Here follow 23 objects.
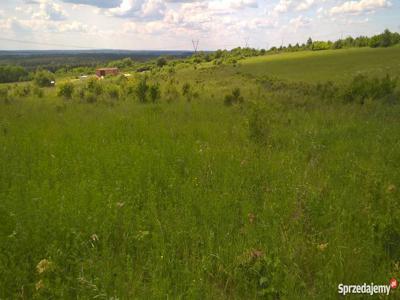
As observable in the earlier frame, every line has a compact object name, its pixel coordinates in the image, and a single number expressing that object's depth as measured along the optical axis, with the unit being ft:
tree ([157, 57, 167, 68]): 321.52
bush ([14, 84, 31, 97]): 93.56
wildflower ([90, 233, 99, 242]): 11.71
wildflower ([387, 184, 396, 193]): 15.21
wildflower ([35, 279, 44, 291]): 9.37
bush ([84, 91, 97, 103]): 59.72
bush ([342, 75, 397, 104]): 48.37
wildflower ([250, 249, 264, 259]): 10.95
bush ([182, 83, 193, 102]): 67.91
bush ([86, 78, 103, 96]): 87.78
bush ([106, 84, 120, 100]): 74.08
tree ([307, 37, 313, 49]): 329.62
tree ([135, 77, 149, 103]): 60.13
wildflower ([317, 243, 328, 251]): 11.40
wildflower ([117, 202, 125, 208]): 13.49
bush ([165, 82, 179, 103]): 60.44
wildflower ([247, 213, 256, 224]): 13.56
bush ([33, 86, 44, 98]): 88.65
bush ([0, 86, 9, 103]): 50.81
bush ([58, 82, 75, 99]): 79.54
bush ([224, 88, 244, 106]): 53.03
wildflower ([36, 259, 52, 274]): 10.00
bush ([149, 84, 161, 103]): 59.26
